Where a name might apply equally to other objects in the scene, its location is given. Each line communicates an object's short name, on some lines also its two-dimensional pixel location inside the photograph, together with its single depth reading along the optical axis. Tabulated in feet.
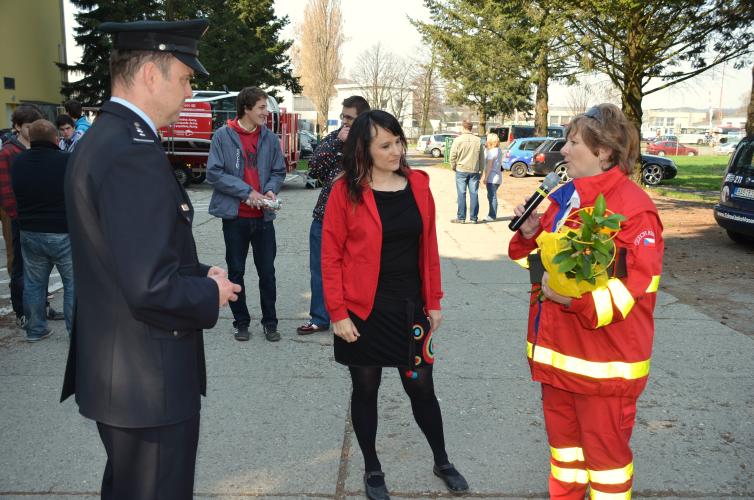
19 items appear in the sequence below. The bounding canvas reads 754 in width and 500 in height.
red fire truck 58.18
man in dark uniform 5.91
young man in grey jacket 17.76
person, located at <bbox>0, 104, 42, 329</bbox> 19.71
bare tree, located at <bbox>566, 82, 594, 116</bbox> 265.03
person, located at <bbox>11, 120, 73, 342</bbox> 17.26
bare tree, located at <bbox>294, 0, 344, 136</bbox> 159.63
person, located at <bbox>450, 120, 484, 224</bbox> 40.01
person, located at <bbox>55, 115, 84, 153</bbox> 26.99
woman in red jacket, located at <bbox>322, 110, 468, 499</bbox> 10.17
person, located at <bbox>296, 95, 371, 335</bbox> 16.98
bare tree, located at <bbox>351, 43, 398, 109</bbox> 218.18
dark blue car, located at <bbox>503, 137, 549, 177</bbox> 82.99
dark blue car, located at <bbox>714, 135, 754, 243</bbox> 31.42
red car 179.11
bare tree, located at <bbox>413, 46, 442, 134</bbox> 189.69
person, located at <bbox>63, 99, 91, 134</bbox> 29.13
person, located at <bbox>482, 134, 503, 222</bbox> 42.06
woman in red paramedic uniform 7.96
